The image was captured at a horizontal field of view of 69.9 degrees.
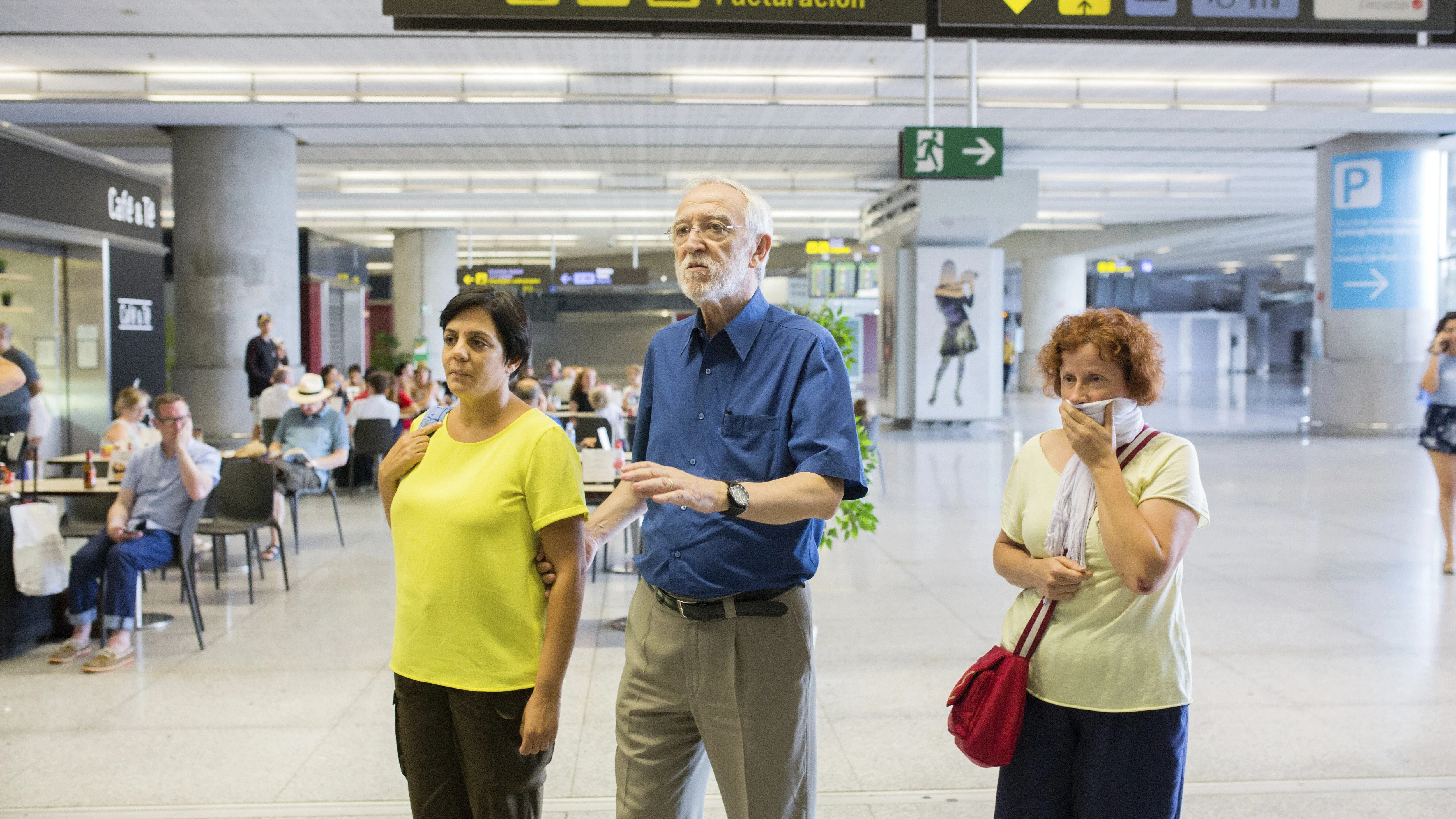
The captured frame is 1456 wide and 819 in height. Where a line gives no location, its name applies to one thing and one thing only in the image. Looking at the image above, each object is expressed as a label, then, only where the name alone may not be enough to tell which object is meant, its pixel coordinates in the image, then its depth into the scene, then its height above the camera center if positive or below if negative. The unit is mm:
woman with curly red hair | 1869 -469
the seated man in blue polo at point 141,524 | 4820 -753
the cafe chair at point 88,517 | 5953 -862
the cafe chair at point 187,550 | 5086 -897
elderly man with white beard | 1935 -354
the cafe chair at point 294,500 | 7534 -974
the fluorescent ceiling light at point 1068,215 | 24016 +3482
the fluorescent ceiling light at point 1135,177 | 18625 +3394
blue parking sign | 14492 +1969
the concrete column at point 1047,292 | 28875 +2034
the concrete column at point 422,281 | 24641 +2064
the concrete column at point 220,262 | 12836 +1314
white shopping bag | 4773 -846
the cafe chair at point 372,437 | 9828 -658
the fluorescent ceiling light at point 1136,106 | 12125 +3023
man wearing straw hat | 7270 -518
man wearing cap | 12055 +125
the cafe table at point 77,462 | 6711 -641
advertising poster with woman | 17562 +630
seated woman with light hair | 6574 -352
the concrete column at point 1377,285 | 14523 +1126
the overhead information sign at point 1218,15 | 3721 +1259
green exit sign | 8867 +1816
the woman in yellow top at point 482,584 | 2004 -422
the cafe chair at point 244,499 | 5930 -757
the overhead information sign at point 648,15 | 3580 +1226
